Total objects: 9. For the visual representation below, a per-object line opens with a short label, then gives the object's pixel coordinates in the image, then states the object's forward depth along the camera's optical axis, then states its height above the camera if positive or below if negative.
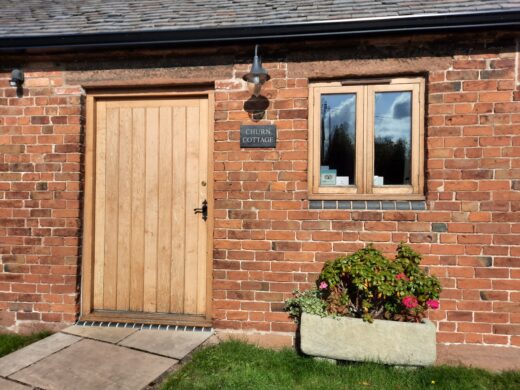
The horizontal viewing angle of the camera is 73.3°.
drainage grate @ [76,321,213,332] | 3.56 -1.35
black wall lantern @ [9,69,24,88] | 3.67 +1.22
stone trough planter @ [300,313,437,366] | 2.87 -1.20
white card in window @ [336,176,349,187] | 3.49 +0.17
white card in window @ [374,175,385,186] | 3.45 +0.18
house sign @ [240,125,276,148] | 3.48 +0.61
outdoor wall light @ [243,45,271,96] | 3.26 +1.15
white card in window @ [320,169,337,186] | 3.51 +0.21
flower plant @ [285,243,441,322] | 2.92 -0.77
